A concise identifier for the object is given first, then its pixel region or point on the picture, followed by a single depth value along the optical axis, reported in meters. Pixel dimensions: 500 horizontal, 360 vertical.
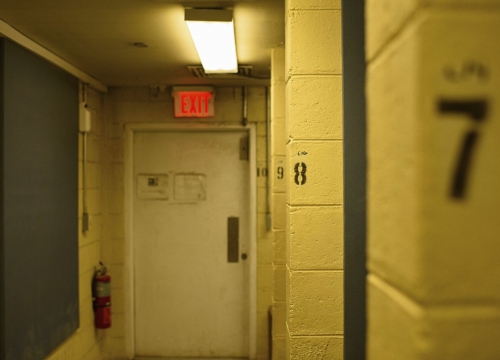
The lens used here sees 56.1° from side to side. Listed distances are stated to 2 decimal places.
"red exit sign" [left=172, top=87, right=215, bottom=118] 4.05
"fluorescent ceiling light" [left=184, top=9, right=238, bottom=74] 2.26
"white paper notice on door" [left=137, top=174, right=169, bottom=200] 4.22
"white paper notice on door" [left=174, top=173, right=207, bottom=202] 4.20
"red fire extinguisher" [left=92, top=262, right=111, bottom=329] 3.85
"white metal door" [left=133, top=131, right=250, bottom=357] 4.20
